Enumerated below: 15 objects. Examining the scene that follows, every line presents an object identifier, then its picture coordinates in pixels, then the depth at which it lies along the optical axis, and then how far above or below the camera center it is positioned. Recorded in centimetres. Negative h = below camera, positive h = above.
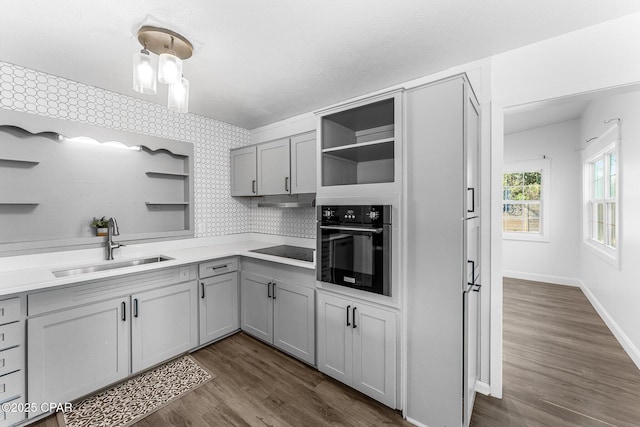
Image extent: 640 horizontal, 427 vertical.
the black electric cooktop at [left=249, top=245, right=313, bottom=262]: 266 -43
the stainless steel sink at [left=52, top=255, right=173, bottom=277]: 228 -50
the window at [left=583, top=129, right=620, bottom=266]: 318 +24
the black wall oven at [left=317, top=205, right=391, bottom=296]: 183 -25
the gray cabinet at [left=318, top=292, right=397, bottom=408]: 187 -99
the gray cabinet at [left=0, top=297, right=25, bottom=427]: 169 -95
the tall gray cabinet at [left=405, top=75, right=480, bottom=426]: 161 -24
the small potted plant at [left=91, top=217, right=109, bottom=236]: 254 -13
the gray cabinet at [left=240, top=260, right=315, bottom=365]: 241 -97
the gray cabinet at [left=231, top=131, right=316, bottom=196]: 277 +51
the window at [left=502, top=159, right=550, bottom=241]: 496 +23
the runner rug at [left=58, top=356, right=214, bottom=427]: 185 -139
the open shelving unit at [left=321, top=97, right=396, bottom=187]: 212 +51
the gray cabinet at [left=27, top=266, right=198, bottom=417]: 183 -92
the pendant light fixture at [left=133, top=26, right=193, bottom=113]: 159 +88
